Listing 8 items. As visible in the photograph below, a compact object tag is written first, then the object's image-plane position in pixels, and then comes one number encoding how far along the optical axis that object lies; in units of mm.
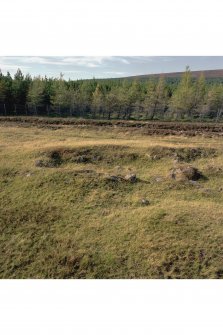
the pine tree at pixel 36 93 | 72812
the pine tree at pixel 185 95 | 70500
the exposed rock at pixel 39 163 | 26269
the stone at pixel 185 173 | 24312
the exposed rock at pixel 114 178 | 23141
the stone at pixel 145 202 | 19875
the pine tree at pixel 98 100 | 75650
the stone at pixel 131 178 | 23439
